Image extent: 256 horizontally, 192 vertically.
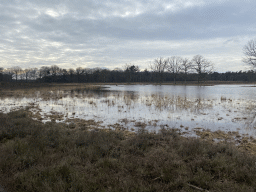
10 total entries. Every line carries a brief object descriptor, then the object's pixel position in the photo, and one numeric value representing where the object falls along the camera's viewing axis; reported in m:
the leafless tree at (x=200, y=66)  70.05
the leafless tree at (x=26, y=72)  141.30
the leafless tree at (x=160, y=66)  85.38
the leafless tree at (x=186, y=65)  78.38
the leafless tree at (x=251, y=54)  33.26
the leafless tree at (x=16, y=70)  135.21
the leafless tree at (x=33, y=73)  139.80
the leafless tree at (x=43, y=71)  128.89
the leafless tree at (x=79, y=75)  115.04
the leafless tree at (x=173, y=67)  85.57
